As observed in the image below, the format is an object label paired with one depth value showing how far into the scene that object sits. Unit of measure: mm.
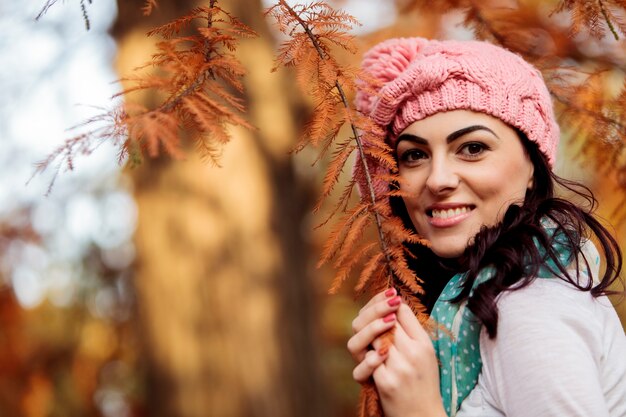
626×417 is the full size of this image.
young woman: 1553
